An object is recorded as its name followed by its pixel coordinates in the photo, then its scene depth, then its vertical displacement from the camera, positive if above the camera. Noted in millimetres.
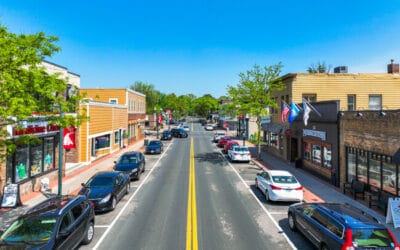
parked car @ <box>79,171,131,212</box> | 12539 -3231
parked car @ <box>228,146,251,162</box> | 27078 -3119
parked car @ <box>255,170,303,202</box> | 14047 -3316
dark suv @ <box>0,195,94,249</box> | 7547 -3125
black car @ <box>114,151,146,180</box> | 19359 -3038
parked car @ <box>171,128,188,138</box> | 54562 -1939
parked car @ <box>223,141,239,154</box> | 30853 -2592
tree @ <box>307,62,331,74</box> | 73375 +14740
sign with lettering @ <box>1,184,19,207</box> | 13398 -3596
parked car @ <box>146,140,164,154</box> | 32469 -2947
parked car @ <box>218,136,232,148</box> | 38250 -2502
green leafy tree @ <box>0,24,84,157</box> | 9148 +1524
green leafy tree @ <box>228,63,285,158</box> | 28125 +3383
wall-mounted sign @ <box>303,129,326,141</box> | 19859 -747
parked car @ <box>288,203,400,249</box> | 7586 -3165
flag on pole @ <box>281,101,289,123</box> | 23703 +1089
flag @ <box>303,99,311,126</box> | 19789 +951
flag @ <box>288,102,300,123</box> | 21480 +989
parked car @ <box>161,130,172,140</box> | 48719 -2266
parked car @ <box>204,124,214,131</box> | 76444 -1290
